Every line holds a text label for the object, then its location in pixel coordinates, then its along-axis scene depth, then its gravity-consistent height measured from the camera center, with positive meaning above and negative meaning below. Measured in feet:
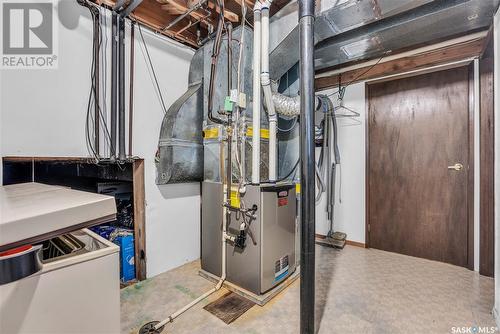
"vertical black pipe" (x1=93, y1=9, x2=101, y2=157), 6.16 +2.30
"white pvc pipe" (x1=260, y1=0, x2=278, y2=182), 5.93 +1.89
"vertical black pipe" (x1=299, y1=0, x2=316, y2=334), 4.48 -0.02
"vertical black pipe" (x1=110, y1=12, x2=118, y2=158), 6.44 +2.39
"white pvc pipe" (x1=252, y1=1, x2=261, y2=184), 6.07 +1.51
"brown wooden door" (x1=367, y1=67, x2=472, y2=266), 7.98 +0.00
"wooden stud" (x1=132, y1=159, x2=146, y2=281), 6.81 -1.50
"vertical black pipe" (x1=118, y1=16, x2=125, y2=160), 6.53 +2.07
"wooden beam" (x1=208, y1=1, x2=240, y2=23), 7.02 +4.62
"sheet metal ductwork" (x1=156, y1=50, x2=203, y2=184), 7.04 +0.76
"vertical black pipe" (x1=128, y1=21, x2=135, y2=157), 6.79 +1.85
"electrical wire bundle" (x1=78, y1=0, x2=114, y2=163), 6.16 +1.79
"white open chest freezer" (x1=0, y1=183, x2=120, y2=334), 1.82 -0.96
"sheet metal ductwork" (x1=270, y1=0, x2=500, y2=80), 5.30 +3.54
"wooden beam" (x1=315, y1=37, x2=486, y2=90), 7.30 +3.55
